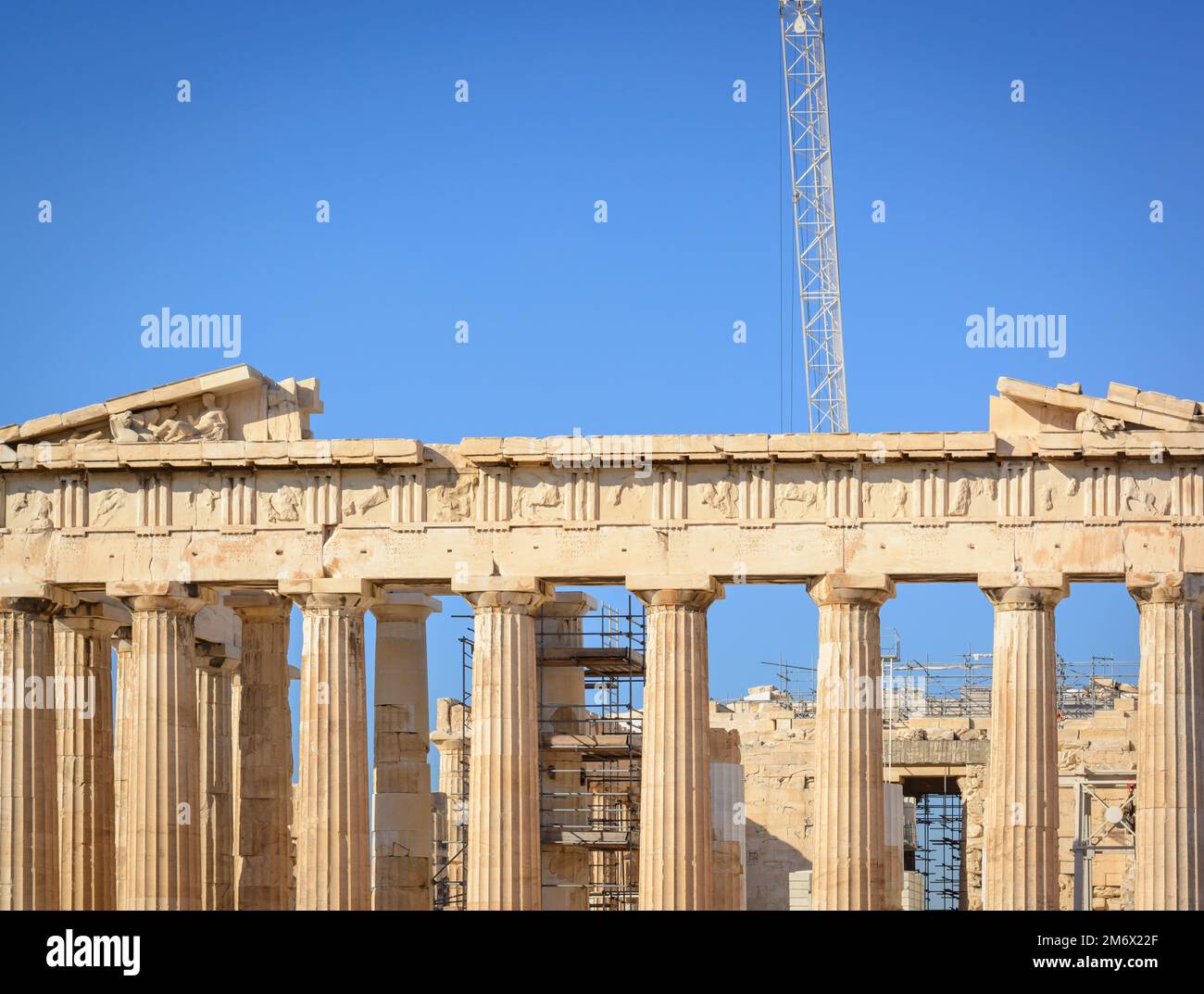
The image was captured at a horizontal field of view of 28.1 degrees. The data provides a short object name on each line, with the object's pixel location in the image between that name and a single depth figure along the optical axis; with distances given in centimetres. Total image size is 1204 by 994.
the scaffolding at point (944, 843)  7412
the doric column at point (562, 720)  5678
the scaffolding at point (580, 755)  5700
